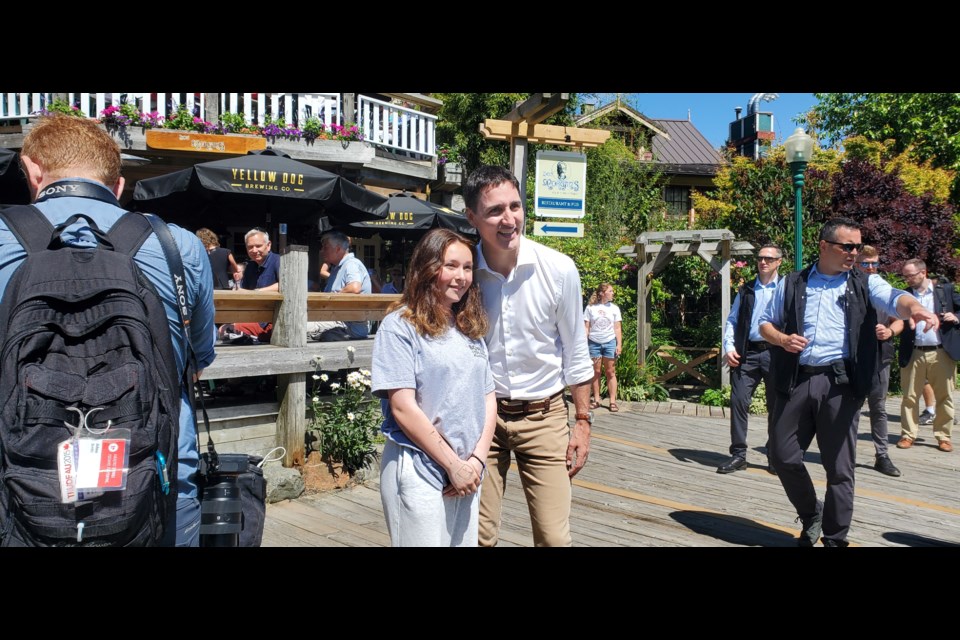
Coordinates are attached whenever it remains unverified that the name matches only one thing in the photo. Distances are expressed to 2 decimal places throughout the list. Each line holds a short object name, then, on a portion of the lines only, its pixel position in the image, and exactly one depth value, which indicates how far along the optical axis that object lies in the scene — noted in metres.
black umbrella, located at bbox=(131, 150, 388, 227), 8.87
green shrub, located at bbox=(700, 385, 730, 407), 11.66
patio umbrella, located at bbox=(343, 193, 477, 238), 12.30
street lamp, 10.05
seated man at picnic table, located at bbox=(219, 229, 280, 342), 7.21
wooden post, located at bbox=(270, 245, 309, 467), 5.99
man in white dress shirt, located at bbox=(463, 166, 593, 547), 3.22
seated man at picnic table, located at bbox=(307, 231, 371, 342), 6.95
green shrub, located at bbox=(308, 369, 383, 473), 6.09
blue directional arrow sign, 7.26
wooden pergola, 12.34
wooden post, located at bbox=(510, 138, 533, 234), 6.66
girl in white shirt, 11.02
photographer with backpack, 1.78
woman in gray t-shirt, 2.69
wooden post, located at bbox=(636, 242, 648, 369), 13.30
